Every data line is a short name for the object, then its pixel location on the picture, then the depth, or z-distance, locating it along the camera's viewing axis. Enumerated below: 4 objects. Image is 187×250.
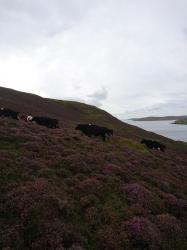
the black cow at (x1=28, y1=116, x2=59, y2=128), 15.89
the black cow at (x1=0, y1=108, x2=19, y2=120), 16.07
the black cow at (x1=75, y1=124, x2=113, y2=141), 15.82
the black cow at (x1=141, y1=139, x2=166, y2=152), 18.53
